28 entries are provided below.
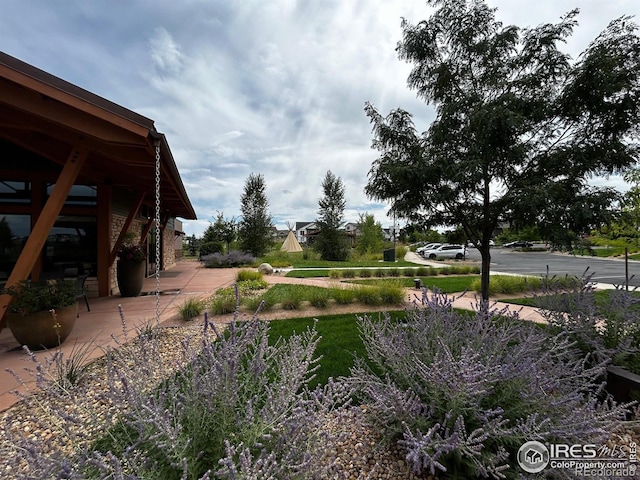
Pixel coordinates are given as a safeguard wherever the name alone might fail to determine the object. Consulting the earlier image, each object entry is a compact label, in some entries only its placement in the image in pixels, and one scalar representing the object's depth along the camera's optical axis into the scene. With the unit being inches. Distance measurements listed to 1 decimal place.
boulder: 504.7
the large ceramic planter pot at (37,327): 145.6
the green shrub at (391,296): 262.2
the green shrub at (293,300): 249.4
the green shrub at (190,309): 213.8
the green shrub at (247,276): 386.6
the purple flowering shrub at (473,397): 63.2
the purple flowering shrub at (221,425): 48.9
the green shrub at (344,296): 261.6
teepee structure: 1118.2
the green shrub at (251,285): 325.7
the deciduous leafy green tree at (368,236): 1034.1
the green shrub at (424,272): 482.5
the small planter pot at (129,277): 276.1
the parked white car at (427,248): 1069.4
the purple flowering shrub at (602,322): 107.3
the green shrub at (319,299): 253.0
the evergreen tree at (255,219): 868.0
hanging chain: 151.4
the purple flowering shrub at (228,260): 625.9
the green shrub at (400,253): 955.3
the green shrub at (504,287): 327.9
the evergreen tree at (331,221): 877.8
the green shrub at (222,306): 228.4
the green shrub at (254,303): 232.1
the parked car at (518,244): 1620.3
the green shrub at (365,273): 445.8
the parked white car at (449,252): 1008.2
